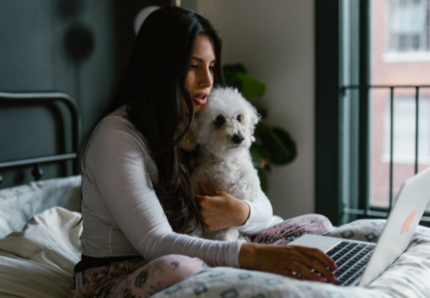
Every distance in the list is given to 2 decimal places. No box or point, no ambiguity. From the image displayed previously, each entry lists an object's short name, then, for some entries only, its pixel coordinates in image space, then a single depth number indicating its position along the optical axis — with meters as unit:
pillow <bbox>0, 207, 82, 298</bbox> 1.25
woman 1.04
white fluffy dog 1.34
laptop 0.85
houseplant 2.50
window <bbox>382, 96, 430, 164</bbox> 2.98
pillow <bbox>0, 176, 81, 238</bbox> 1.66
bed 0.78
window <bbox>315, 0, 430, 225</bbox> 2.49
